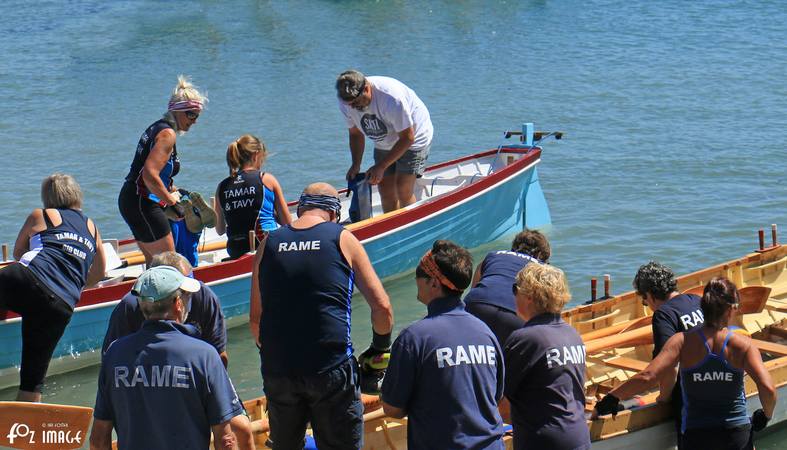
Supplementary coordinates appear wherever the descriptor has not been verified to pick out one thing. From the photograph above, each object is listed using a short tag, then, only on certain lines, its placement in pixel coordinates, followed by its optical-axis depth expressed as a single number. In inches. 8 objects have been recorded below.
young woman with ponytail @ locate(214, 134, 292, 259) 719.7
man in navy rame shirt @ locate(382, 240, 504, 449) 406.6
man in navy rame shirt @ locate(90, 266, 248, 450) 374.0
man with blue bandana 445.1
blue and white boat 795.4
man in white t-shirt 829.2
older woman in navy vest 626.5
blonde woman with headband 712.4
